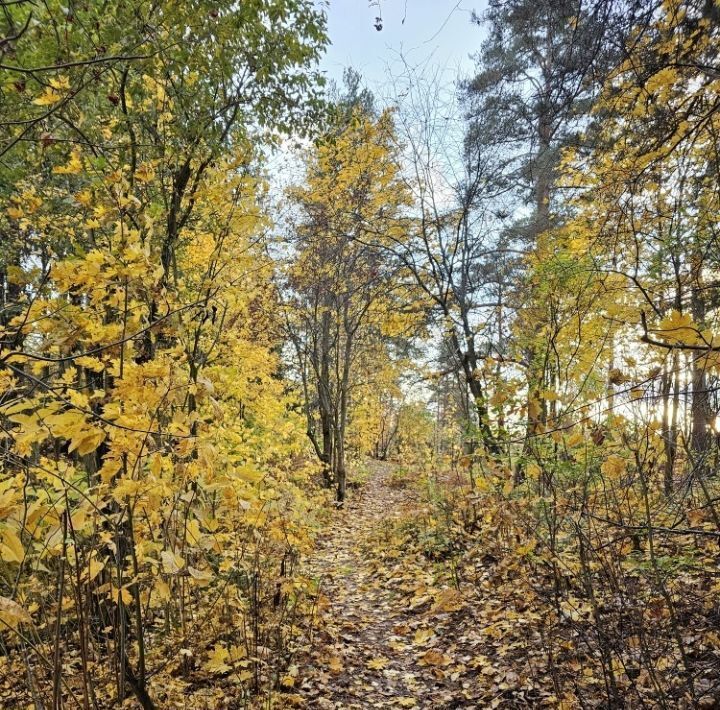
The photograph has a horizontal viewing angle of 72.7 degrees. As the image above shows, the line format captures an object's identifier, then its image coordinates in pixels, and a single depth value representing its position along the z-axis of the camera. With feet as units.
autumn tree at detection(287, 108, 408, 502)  32.22
